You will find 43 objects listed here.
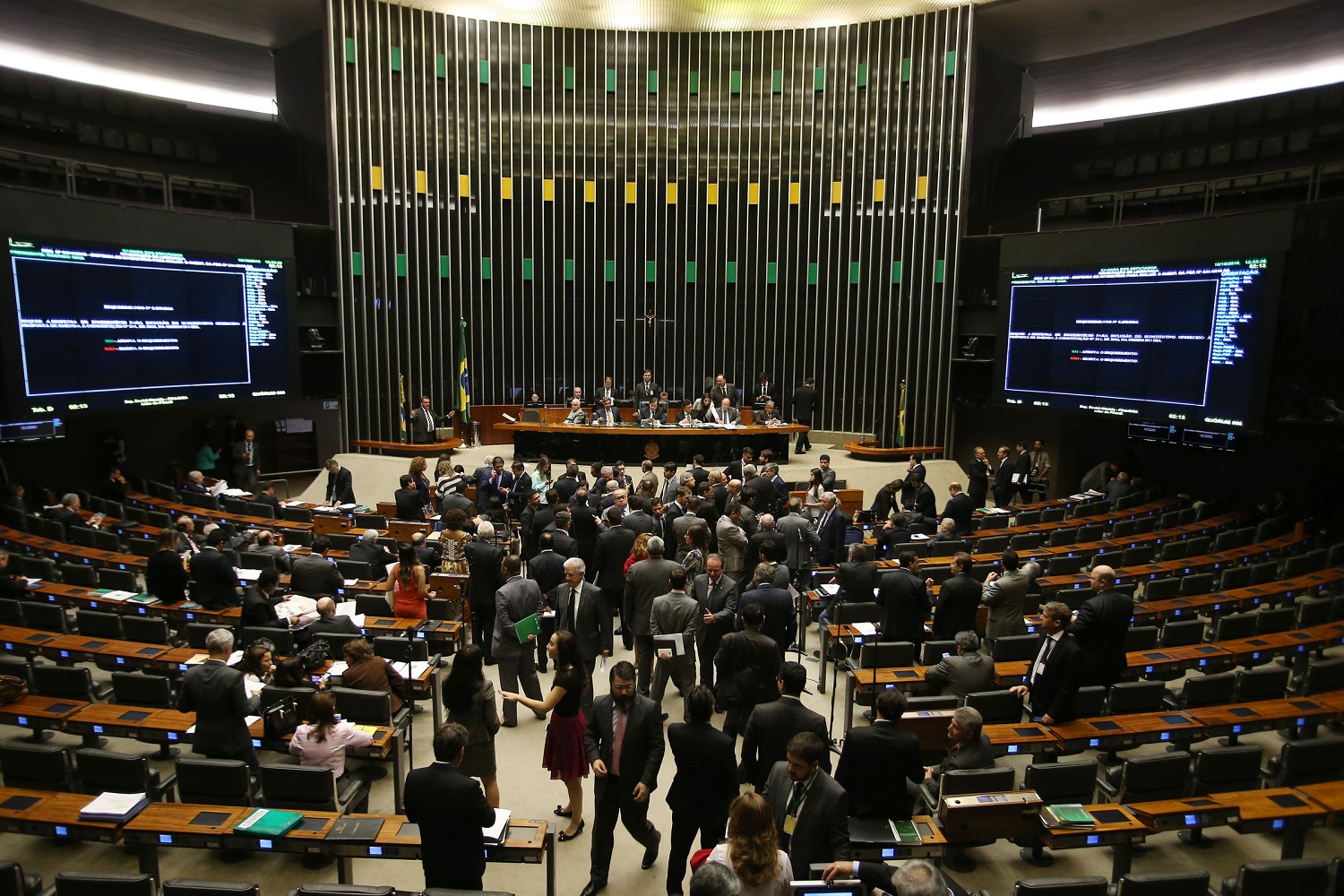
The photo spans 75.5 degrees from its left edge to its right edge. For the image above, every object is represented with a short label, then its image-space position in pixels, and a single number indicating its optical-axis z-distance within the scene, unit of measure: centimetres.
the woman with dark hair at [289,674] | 516
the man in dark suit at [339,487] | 1191
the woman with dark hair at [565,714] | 462
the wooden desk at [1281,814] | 454
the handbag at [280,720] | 499
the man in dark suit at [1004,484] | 1349
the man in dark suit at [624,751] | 432
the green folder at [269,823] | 417
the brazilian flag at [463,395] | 1700
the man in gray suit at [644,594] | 668
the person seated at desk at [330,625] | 619
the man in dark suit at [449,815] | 374
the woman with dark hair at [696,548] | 709
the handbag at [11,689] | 553
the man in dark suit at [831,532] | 909
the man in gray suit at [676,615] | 609
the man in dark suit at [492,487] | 1063
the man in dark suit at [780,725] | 433
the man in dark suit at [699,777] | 410
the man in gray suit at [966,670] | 584
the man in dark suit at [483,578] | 718
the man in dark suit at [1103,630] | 569
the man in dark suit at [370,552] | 824
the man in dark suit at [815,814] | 372
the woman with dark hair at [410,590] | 689
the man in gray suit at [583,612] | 636
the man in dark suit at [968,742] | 479
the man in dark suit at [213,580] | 732
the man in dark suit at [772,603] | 610
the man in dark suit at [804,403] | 1666
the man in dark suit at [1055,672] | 547
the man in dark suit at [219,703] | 488
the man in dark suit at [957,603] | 684
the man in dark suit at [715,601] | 636
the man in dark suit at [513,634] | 629
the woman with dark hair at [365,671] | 545
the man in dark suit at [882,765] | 410
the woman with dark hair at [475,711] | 446
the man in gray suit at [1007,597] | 712
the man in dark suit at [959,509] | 1019
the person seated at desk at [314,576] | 727
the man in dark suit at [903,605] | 680
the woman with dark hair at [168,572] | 737
